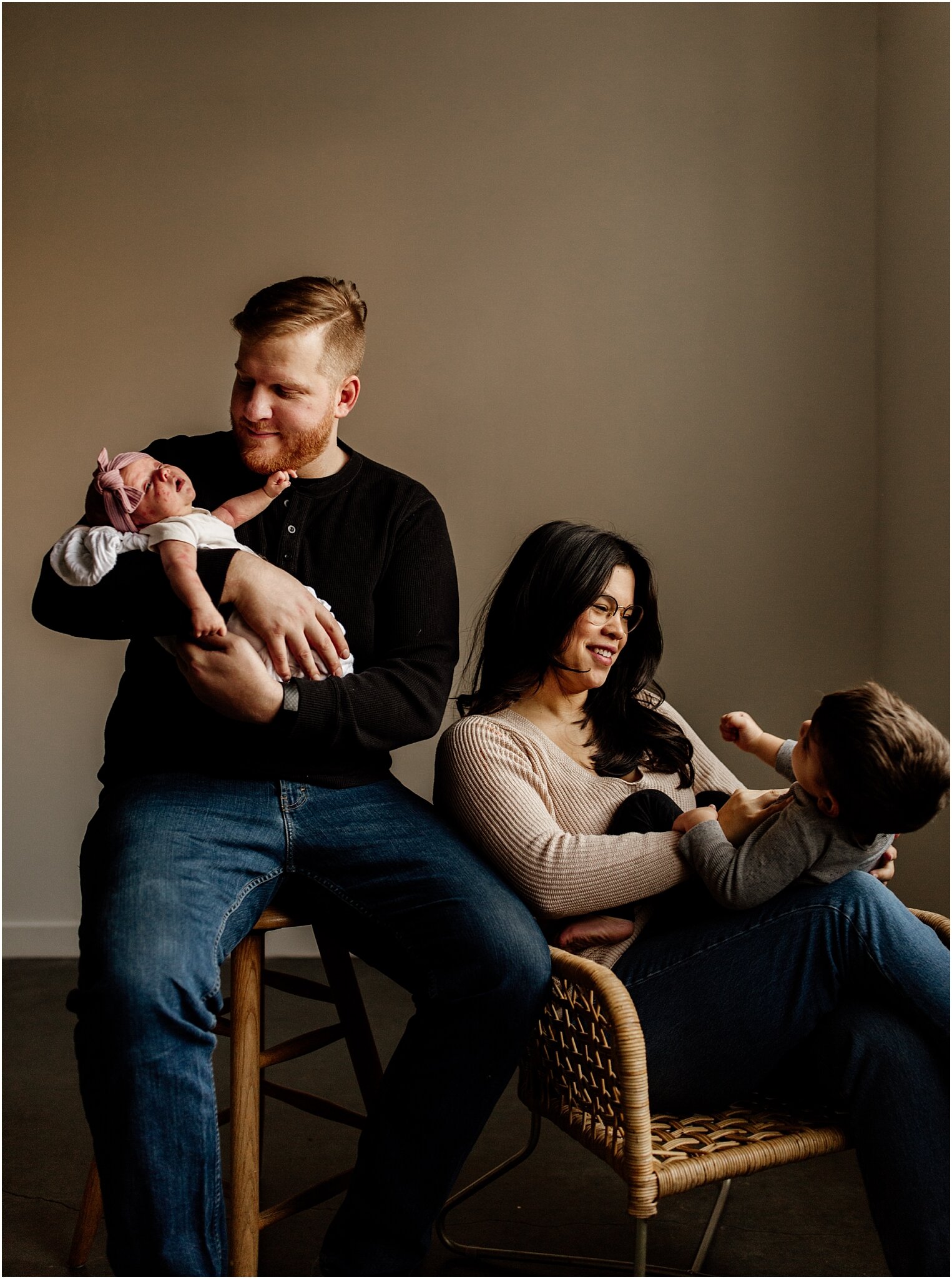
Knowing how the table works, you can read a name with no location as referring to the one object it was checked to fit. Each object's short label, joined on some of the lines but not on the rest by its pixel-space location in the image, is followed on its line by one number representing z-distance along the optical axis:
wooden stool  1.50
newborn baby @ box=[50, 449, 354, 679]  1.50
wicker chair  1.30
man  1.23
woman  1.32
